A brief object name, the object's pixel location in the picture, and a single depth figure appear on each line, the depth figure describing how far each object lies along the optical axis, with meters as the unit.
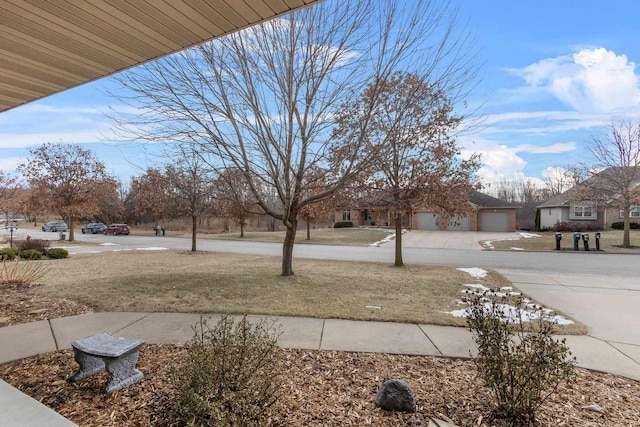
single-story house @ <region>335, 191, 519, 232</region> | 31.78
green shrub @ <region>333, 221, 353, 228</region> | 38.44
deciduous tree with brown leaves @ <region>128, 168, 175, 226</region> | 14.61
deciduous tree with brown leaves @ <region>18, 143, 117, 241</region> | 20.83
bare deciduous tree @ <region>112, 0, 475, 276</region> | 5.14
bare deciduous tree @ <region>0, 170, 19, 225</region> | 25.24
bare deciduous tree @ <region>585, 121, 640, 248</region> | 18.62
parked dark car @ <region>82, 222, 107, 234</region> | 35.91
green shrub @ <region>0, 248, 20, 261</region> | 11.46
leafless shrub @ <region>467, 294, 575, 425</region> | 2.27
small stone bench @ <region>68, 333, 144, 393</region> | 2.62
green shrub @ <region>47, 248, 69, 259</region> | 12.81
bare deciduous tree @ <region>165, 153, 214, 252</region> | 14.21
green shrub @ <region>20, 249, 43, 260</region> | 11.98
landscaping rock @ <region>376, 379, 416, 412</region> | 2.41
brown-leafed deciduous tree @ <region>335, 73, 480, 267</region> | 10.09
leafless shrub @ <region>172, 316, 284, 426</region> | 2.03
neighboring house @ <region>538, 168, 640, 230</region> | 19.93
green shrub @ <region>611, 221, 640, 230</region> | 28.57
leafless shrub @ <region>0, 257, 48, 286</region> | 6.84
